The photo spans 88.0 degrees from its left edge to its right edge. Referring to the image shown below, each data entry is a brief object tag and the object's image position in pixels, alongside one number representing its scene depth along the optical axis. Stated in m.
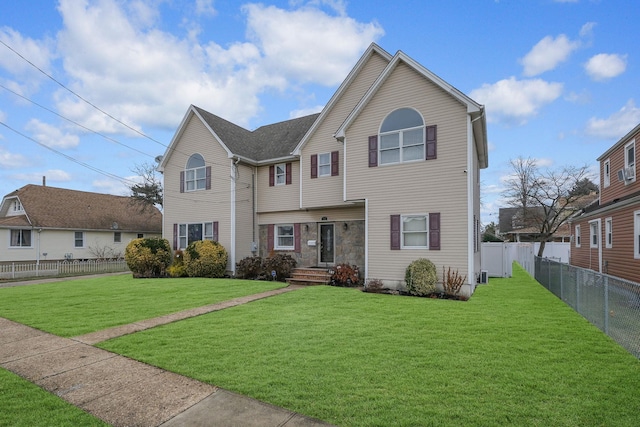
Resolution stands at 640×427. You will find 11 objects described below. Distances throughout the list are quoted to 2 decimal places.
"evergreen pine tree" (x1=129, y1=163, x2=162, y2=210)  28.36
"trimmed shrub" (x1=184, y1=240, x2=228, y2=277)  16.20
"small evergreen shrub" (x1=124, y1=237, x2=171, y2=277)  17.23
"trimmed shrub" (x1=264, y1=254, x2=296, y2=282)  15.08
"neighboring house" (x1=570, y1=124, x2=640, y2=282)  12.36
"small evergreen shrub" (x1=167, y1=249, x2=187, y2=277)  16.98
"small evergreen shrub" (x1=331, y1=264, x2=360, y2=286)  13.39
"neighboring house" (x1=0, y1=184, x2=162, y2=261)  22.98
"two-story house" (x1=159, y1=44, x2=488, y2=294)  11.45
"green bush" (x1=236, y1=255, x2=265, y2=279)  15.60
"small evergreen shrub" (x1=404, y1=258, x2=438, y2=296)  11.05
